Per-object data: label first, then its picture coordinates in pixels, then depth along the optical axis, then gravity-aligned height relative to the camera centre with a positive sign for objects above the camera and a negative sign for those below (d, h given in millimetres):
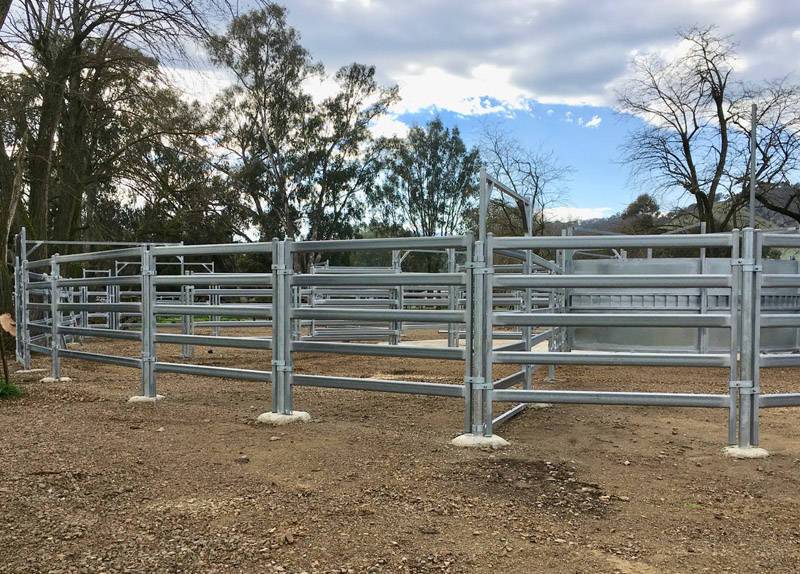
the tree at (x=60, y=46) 11492 +4267
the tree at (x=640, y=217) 33812 +2970
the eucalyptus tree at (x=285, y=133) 37641 +7759
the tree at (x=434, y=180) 47219 +6206
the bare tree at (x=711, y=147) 25188 +4777
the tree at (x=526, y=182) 33688 +4292
